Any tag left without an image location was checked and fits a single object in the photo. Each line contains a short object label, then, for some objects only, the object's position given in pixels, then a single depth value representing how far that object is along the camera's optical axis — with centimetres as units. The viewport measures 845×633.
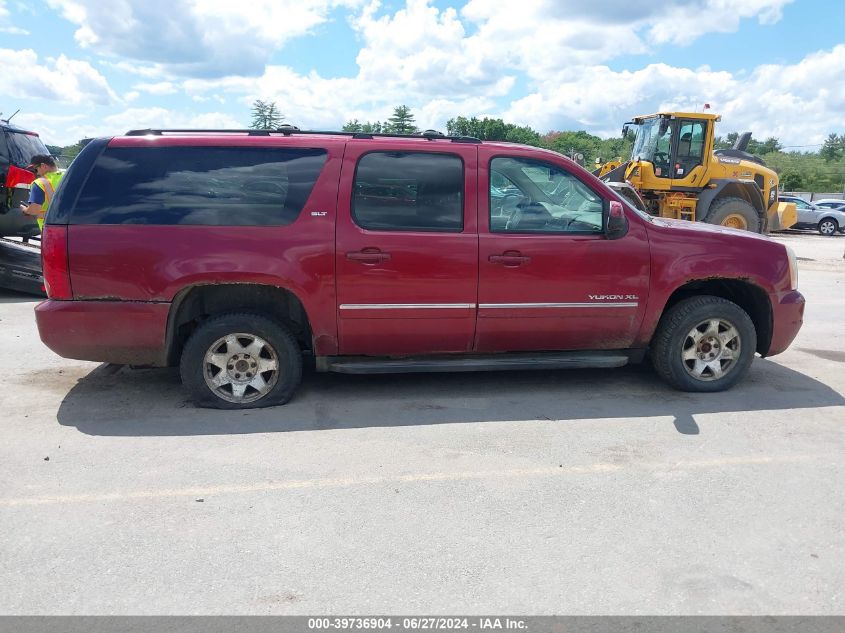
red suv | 457
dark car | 949
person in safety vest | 786
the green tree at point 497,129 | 9790
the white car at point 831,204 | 2878
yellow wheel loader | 1581
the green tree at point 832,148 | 8919
